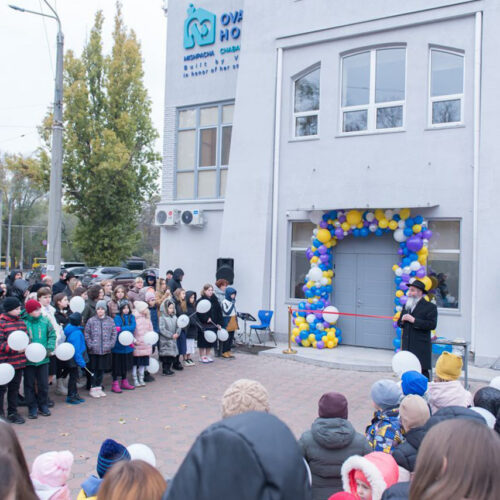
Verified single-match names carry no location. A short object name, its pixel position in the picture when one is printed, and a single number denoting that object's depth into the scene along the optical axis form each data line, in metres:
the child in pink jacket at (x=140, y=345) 8.83
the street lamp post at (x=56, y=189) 12.10
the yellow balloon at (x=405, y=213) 11.34
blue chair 12.38
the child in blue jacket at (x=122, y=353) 8.55
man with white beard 7.64
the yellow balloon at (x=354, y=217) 11.92
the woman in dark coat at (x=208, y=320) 10.86
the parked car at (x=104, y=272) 25.81
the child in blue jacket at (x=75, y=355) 7.77
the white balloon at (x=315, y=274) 12.05
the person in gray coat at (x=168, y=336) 9.64
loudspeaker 13.11
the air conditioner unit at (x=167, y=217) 15.62
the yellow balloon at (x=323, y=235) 12.24
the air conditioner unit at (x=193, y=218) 15.23
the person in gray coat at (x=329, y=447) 3.48
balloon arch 11.09
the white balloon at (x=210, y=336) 10.74
